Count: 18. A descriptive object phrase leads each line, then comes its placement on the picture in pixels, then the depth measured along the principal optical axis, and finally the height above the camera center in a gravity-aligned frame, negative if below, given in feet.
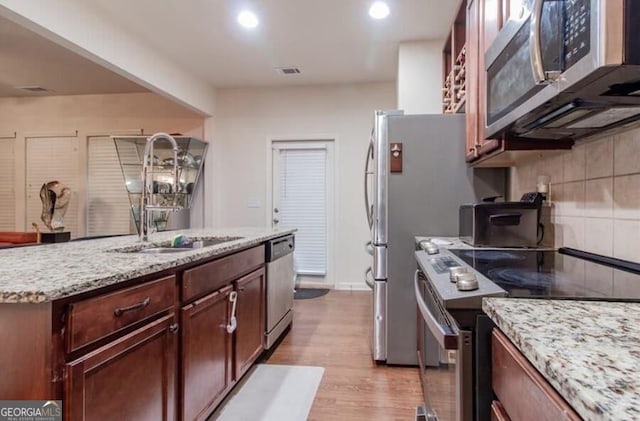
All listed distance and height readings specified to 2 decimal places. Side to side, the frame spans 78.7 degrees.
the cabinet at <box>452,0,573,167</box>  5.79 +2.19
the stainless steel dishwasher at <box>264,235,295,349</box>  8.93 -1.96
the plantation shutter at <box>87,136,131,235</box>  18.30 +0.74
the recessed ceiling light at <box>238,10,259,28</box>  10.85 +5.43
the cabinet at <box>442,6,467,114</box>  8.87 +3.41
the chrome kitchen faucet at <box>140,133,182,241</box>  7.06 +0.09
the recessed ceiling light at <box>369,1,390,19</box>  10.36 +5.44
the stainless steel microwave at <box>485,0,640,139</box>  2.80 +1.22
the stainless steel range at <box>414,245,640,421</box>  3.11 -0.71
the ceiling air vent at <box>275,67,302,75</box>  15.05 +5.42
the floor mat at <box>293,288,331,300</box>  15.39 -3.45
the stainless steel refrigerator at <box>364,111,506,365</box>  8.38 +0.35
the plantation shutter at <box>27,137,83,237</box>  18.42 +1.77
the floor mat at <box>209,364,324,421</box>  6.61 -3.50
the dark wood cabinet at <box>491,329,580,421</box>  1.91 -1.02
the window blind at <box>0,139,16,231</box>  18.60 +0.86
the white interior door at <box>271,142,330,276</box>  17.20 +0.48
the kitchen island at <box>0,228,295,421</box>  3.16 -1.25
